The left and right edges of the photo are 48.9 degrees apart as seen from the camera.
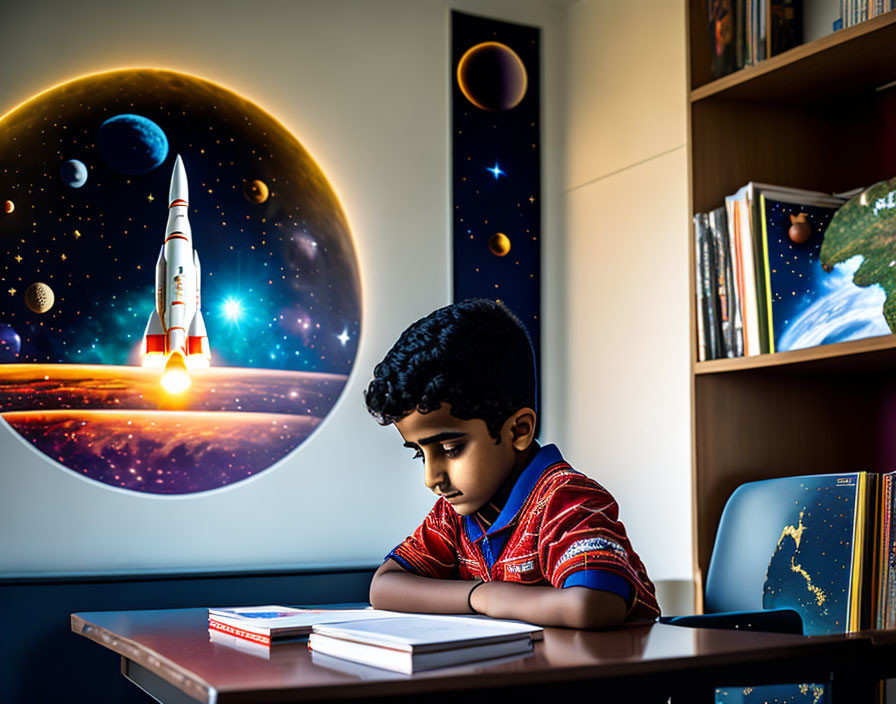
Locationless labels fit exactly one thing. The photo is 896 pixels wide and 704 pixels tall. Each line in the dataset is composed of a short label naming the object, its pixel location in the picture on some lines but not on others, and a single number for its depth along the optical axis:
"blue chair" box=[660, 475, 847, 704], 1.76
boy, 1.20
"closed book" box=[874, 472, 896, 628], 1.70
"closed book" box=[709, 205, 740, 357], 2.05
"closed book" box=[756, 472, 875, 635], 1.72
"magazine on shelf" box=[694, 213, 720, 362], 2.08
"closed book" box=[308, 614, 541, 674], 0.83
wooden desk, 0.75
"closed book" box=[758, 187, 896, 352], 1.85
